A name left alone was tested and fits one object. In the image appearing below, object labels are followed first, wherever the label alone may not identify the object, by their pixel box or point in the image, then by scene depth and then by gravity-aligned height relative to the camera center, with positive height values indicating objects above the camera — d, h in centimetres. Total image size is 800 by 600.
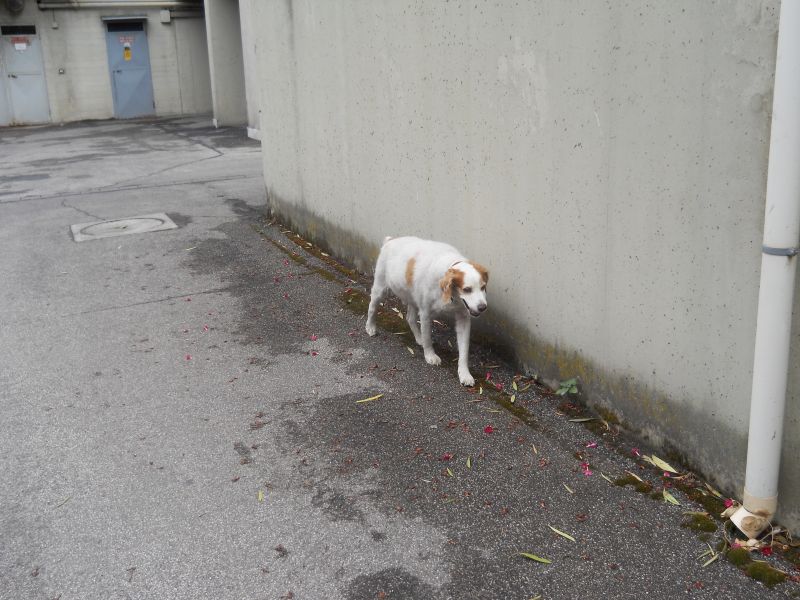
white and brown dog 466 -125
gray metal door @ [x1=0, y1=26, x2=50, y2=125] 2323 +37
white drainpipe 288 -83
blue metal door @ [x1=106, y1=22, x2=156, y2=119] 2434 +58
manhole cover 935 -163
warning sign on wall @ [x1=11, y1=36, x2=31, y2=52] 2322 +144
